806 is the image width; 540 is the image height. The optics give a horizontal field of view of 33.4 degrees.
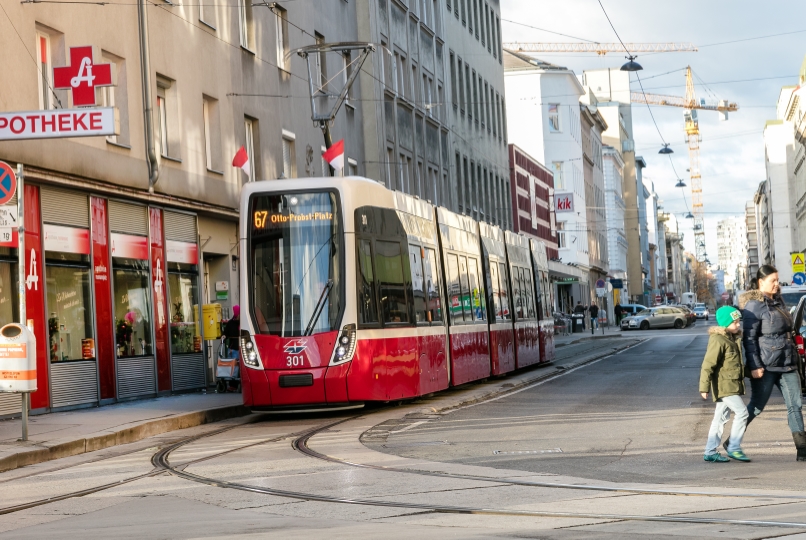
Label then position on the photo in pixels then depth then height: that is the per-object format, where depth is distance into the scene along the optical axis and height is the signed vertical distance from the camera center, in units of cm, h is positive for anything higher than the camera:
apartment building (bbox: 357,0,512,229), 4216 +910
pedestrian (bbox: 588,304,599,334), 7326 +119
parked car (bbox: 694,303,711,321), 12019 +131
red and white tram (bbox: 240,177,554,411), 1831 +72
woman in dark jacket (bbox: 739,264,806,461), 1225 -25
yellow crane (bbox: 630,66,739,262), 17900 +3120
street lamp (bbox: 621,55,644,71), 6694 +1319
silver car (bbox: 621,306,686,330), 7938 +55
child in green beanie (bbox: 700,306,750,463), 1220 -49
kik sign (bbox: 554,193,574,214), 8306 +818
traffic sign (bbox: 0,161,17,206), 1530 +212
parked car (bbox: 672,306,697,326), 8331 +73
